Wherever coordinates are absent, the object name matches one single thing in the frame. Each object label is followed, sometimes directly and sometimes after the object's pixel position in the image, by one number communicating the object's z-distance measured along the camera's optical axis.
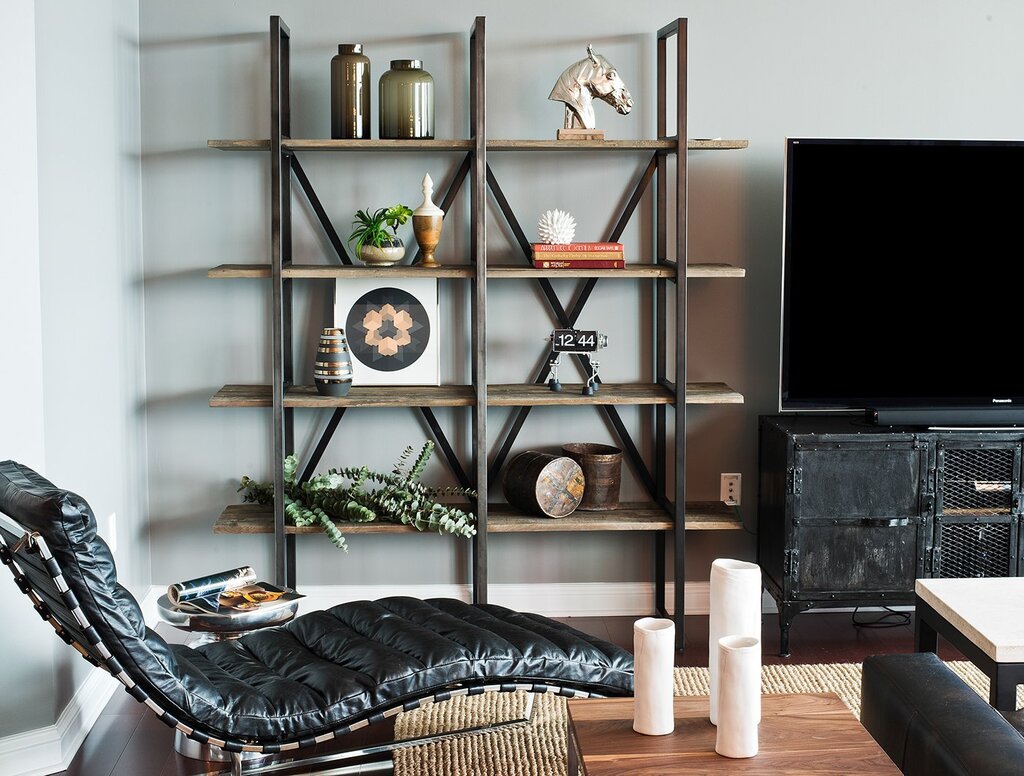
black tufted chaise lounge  2.20
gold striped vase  3.70
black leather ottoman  1.81
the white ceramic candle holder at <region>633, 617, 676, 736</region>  2.00
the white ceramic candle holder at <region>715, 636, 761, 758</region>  1.94
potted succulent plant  3.75
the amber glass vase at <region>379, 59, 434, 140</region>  3.70
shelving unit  3.63
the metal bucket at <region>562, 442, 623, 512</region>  3.86
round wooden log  3.79
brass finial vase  3.74
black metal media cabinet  3.60
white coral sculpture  3.79
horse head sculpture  3.71
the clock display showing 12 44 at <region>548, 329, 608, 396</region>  3.81
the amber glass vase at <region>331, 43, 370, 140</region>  3.70
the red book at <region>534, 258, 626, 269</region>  3.74
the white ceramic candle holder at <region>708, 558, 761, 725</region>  2.04
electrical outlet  4.09
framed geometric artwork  3.94
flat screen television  3.73
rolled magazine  2.74
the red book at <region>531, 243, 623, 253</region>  3.75
